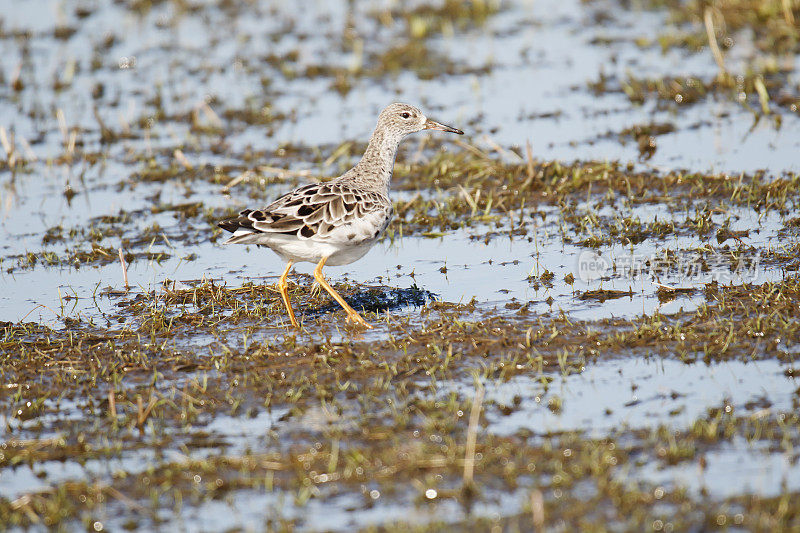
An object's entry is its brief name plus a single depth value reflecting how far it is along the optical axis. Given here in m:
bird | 16.50
